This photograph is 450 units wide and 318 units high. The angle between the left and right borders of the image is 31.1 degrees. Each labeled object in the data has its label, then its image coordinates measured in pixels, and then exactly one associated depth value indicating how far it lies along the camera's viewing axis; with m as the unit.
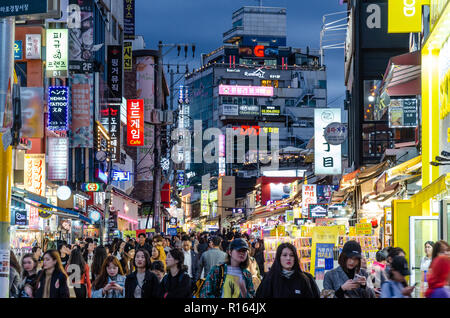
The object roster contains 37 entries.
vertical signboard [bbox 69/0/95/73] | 39.34
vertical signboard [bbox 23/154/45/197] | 32.44
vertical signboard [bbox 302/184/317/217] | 51.03
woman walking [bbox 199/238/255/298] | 8.29
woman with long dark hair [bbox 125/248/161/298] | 9.75
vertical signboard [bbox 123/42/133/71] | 71.19
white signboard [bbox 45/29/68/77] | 32.75
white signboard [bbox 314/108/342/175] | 42.25
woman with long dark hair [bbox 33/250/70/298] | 9.31
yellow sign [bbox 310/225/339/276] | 22.31
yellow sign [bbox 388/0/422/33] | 22.16
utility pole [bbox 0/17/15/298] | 10.48
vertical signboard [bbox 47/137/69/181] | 35.94
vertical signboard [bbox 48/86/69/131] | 33.31
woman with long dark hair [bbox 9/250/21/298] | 11.08
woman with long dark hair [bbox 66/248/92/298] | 10.86
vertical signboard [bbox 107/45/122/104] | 56.03
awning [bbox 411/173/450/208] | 15.29
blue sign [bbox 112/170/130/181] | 55.00
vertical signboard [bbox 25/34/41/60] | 33.56
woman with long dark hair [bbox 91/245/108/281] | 11.89
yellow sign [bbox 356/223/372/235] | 25.02
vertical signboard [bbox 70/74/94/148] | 39.59
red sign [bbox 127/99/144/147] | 68.81
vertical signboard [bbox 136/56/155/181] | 84.62
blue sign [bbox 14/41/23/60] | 33.38
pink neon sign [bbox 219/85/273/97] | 165.52
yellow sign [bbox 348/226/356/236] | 30.03
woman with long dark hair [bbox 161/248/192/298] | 9.12
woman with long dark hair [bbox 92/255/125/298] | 10.97
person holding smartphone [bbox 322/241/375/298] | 8.41
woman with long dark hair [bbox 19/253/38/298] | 10.82
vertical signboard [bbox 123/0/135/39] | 80.00
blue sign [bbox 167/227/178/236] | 56.09
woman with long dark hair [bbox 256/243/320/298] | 7.96
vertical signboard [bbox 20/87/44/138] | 15.09
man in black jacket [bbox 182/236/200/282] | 17.25
